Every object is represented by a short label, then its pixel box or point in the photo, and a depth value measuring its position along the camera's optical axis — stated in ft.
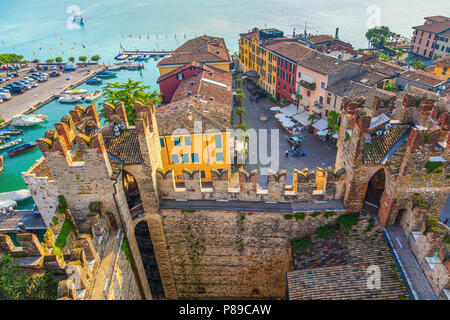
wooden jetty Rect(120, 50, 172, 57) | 347.36
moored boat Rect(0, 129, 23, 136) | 182.07
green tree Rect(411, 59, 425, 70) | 210.18
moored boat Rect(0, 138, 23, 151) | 167.85
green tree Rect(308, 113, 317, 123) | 147.68
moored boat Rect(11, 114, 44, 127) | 192.44
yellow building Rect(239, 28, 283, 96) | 196.75
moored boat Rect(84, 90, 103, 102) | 226.99
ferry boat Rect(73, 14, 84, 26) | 539.37
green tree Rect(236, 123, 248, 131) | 132.07
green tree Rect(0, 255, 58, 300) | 39.68
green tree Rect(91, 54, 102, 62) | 315.39
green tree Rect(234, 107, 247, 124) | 143.68
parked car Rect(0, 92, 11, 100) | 226.23
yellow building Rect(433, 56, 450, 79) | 187.64
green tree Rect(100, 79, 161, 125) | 112.37
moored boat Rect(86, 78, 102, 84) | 262.47
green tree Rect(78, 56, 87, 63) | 305.12
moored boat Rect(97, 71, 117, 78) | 278.05
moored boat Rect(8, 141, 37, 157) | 161.48
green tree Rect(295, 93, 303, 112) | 164.02
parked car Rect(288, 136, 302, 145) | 136.87
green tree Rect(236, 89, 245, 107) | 157.19
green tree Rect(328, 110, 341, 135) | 135.18
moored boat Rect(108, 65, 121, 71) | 298.33
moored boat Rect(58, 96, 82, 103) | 226.58
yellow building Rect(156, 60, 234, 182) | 101.24
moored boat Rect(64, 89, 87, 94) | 236.22
